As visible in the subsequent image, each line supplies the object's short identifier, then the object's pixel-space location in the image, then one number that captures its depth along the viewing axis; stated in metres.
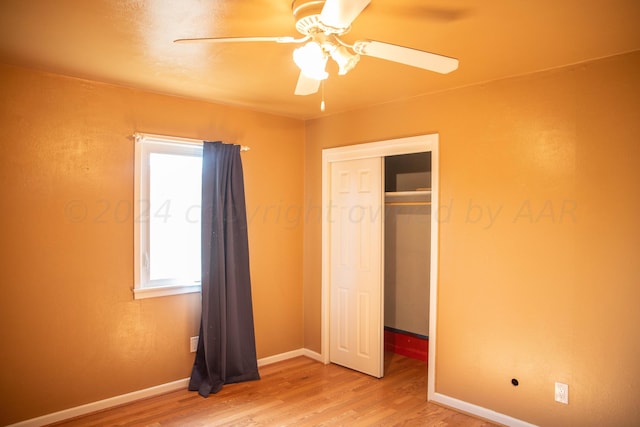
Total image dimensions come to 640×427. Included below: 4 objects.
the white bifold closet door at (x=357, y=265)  3.87
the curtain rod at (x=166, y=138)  3.30
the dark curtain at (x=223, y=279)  3.59
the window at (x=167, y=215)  3.38
